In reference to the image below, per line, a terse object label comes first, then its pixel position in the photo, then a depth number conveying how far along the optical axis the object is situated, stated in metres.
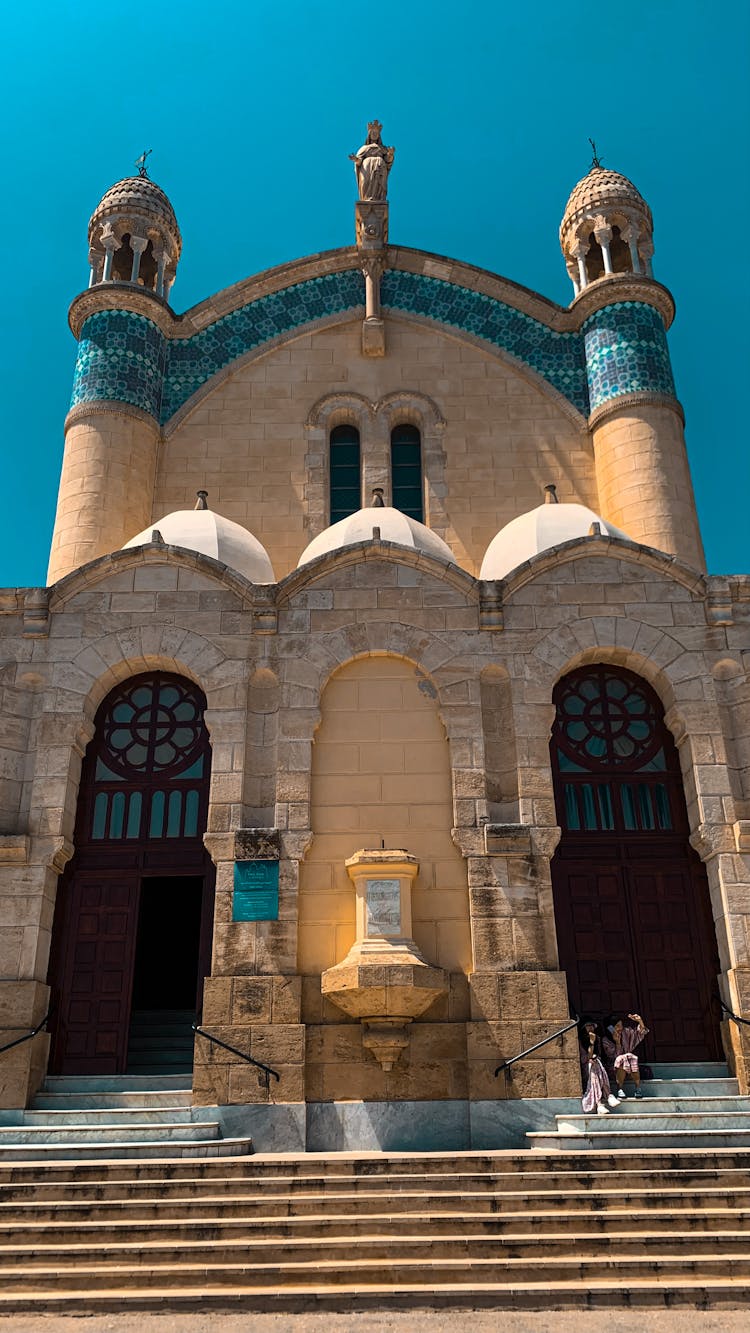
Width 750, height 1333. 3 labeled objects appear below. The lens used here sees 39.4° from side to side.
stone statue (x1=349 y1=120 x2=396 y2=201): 21.05
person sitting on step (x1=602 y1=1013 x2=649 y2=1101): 12.02
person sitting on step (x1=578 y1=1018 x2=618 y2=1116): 11.65
